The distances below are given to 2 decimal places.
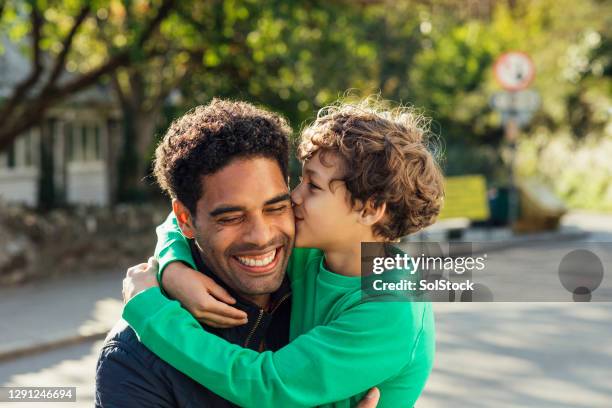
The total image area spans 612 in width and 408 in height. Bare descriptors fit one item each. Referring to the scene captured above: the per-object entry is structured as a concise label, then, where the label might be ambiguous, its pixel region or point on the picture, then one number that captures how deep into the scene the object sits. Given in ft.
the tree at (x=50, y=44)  43.39
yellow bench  58.90
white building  71.15
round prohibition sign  57.93
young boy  7.24
